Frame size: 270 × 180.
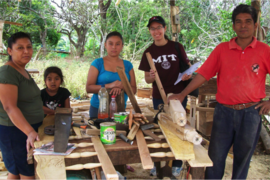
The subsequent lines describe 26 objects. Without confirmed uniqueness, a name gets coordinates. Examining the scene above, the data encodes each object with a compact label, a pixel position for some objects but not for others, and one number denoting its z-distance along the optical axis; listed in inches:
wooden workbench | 62.6
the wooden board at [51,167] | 50.7
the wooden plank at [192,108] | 151.5
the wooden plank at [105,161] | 51.2
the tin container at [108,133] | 64.6
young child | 106.3
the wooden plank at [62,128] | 61.7
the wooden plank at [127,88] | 83.9
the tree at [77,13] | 505.4
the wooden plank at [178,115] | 62.6
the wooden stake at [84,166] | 56.4
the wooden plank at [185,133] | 60.2
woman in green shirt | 67.2
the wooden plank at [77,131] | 73.0
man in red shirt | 79.5
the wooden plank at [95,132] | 72.1
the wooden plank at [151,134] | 69.2
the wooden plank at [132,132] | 68.6
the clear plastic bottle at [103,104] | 90.1
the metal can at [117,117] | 77.8
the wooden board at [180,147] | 55.8
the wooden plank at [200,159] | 56.0
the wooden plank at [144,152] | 55.5
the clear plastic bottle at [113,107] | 92.3
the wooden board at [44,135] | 66.0
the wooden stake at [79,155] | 58.3
